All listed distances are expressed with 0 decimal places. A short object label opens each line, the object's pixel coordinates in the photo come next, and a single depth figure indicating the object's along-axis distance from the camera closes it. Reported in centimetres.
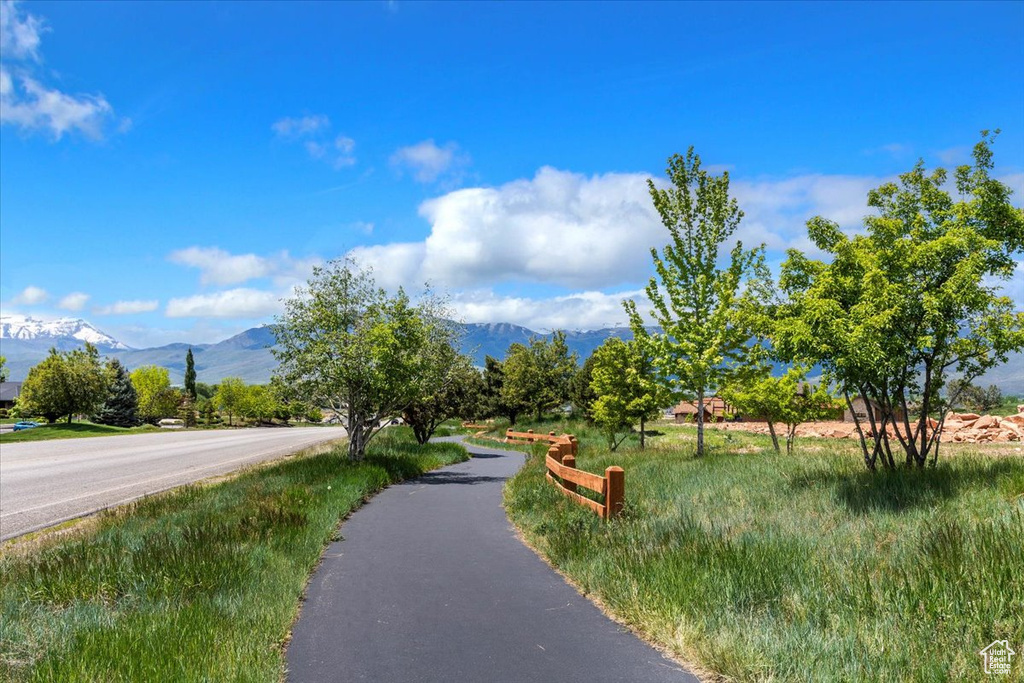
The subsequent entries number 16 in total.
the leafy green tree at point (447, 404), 2944
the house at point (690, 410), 8419
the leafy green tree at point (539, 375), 5394
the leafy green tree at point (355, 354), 2078
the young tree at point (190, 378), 13851
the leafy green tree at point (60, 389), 6203
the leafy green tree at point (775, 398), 2188
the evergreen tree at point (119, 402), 8469
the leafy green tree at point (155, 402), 11119
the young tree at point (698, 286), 2123
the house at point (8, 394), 12037
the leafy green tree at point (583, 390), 5275
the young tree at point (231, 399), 12225
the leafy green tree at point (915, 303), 1044
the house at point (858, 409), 6328
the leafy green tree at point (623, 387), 2703
